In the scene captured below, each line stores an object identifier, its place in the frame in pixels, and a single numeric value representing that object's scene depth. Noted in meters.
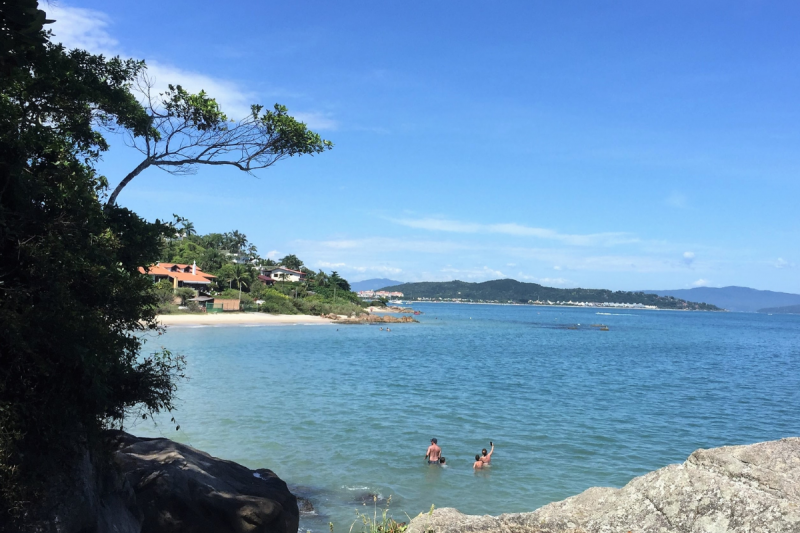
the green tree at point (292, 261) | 138.26
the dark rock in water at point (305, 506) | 11.97
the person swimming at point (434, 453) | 15.64
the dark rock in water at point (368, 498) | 12.89
